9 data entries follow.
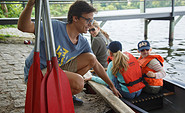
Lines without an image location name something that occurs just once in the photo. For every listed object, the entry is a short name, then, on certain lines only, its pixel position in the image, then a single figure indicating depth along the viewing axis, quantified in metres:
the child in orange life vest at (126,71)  3.10
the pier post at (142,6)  10.19
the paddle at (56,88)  1.76
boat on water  3.15
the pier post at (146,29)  12.15
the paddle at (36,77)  1.72
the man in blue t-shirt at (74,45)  2.37
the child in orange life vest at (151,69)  3.17
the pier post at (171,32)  10.35
